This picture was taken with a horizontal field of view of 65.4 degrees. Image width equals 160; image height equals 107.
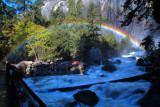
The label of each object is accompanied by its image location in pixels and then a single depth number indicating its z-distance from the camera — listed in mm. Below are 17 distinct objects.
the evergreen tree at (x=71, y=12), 40772
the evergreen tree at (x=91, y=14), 39781
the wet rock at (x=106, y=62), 27047
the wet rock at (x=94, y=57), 27444
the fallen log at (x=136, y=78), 10455
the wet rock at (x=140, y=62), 21562
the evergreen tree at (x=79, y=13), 40281
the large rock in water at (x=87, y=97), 7180
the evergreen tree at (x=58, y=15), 44647
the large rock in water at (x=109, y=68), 19473
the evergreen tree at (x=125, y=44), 66000
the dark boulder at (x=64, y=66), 18011
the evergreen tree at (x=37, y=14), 35000
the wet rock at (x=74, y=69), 17839
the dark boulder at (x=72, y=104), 7500
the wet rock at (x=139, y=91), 8223
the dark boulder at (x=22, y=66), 15983
